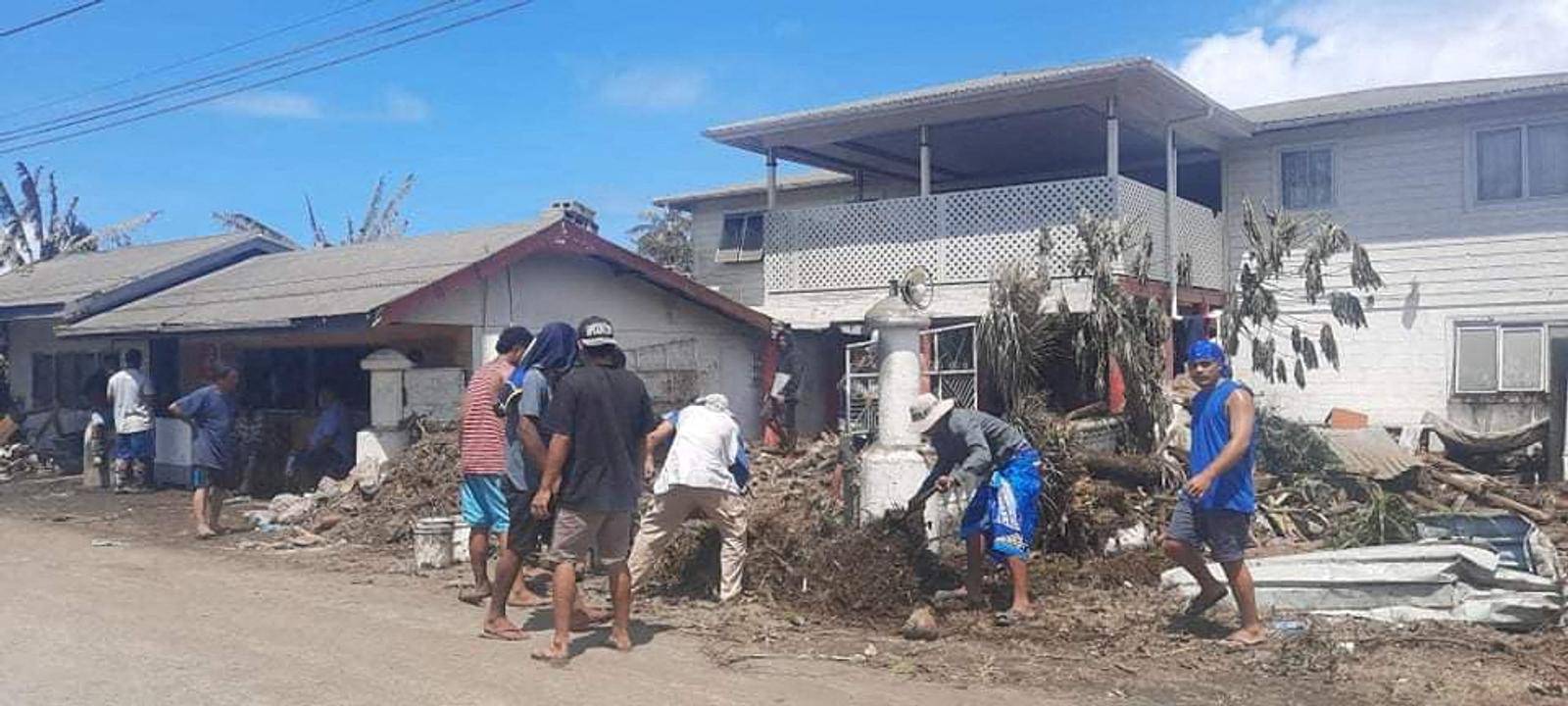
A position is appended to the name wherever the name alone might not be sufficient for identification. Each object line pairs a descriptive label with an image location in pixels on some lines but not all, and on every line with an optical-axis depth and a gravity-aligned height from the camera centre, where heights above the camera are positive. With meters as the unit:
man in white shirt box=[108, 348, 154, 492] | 13.91 -0.68
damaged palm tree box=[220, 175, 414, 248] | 33.53 +3.58
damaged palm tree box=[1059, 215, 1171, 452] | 12.34 +0.21
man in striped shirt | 7.93 -0.68
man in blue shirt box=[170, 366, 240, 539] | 10.97 -0.75
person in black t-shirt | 6.29 -0.58
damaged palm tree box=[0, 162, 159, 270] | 27.69 +3.03
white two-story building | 14.67 +1.84
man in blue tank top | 6.35 -0.71
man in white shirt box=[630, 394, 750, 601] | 7.25 -0.76
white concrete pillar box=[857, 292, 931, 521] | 8.70 -0.45
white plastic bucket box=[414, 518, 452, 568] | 9.16 -1.36
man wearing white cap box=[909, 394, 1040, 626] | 7.15 -0.75
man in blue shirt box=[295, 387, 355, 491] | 13.42 -0.98
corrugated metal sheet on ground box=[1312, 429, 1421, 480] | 11.44 -0.96
